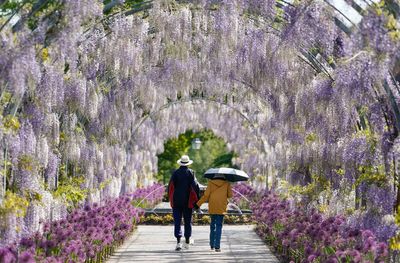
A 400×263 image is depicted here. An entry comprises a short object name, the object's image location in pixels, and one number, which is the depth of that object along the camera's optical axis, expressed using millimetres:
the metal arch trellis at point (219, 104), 43250
